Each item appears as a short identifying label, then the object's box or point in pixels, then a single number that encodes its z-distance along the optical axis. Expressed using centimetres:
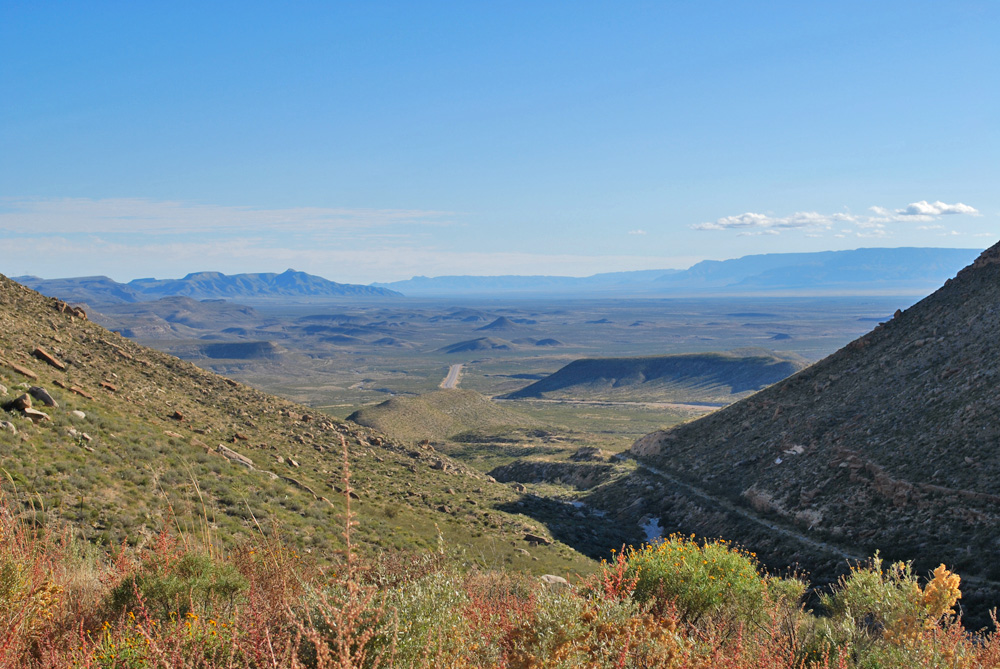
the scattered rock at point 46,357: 2298
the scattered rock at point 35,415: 1702
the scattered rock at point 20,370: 1988
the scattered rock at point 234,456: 2280
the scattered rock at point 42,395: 1859
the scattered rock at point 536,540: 2447
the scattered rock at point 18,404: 1695
